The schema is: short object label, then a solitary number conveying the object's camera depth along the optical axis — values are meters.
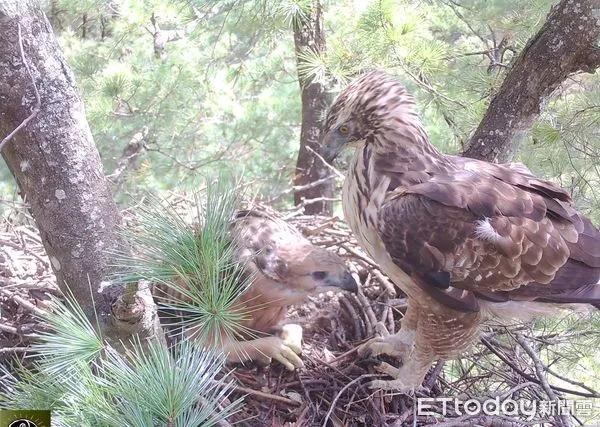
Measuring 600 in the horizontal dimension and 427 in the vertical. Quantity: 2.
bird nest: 2.32
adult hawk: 2.19
